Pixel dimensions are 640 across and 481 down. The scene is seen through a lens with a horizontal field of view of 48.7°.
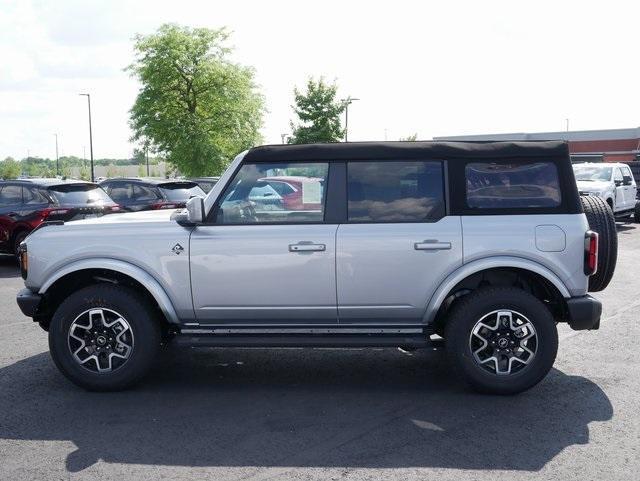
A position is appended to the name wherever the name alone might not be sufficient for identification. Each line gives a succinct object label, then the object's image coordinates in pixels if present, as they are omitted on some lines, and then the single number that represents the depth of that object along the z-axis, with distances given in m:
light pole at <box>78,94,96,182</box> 54.06
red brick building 60.00
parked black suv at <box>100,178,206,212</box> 16.88
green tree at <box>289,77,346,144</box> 45.75
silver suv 5.39
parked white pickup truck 19.47
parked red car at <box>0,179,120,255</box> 13.27
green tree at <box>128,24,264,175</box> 44.59
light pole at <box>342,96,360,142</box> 46.53
